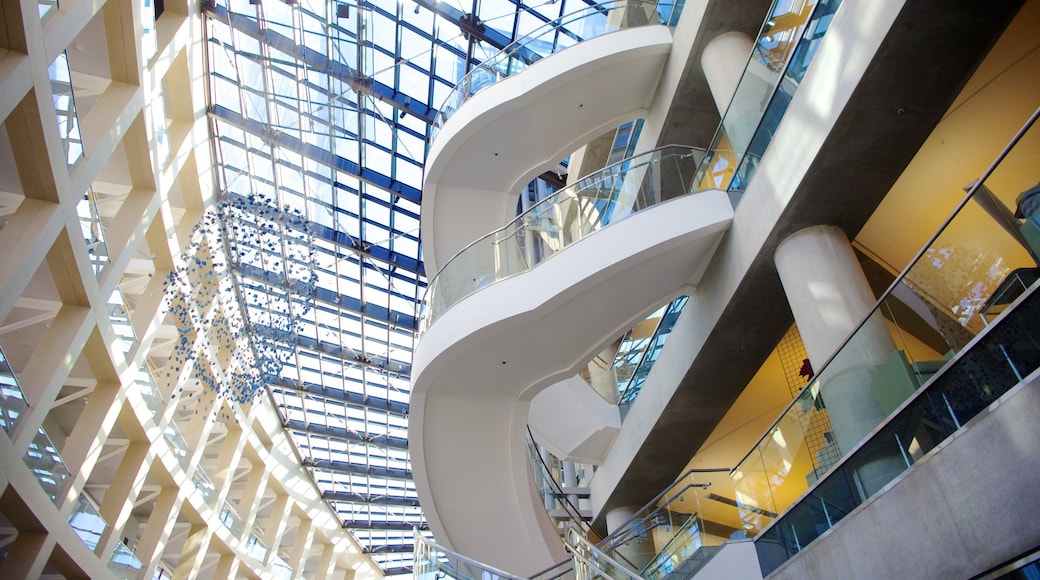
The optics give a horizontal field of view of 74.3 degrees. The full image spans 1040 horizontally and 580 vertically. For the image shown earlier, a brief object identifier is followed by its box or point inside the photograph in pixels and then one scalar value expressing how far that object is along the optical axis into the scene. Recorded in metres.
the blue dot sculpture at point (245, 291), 12.36
